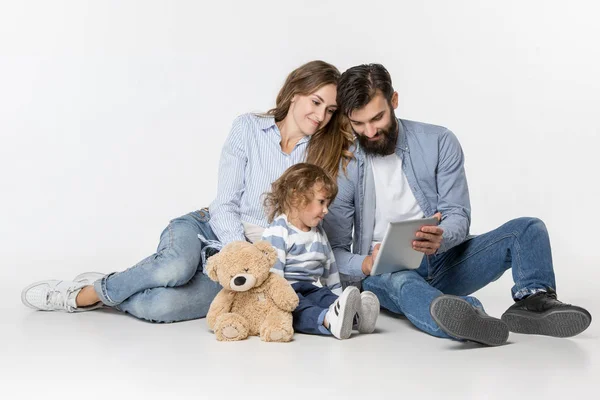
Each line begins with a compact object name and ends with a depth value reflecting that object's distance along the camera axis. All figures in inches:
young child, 149.5
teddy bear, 142.8
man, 148.6
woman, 160.7
